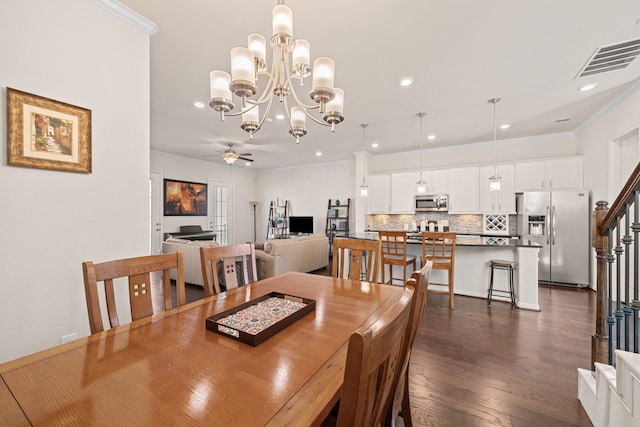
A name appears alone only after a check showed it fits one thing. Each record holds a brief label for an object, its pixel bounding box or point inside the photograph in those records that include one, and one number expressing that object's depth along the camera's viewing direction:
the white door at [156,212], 6.31
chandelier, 1.45
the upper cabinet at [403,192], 6.17
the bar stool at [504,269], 3.54
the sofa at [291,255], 4.45
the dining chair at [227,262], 1.74
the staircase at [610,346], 1.25
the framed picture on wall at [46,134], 1.55
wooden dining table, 0.67
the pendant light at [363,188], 4.66
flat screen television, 7.98
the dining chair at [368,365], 0.53
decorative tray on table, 1.08
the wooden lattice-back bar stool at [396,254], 3.57
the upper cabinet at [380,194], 6.46
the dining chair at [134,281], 1.19
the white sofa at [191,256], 4.52
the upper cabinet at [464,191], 5.53
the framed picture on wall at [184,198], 6.70
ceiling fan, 5.41
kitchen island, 3.44
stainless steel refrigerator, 4.41
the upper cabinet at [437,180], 5.83
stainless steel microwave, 5.84
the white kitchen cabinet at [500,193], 5.21
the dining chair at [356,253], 2.10
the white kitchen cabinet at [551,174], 4.69
